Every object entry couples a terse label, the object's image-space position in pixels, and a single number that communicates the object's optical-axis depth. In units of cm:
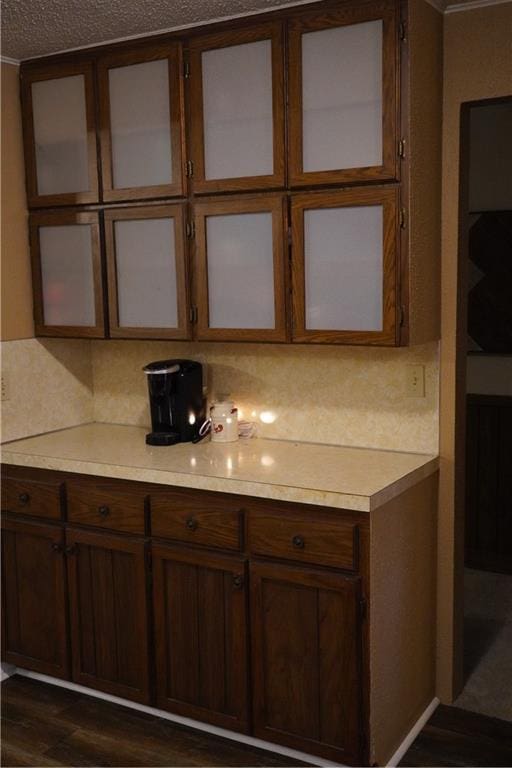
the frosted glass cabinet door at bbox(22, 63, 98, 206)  313
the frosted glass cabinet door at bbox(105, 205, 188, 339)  303
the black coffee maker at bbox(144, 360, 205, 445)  318
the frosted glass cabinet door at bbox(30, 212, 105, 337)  323
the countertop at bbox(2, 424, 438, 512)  253
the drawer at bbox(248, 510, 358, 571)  247
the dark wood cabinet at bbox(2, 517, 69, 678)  312
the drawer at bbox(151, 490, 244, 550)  268
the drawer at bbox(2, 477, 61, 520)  309
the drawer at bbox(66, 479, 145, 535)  289
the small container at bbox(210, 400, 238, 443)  317
